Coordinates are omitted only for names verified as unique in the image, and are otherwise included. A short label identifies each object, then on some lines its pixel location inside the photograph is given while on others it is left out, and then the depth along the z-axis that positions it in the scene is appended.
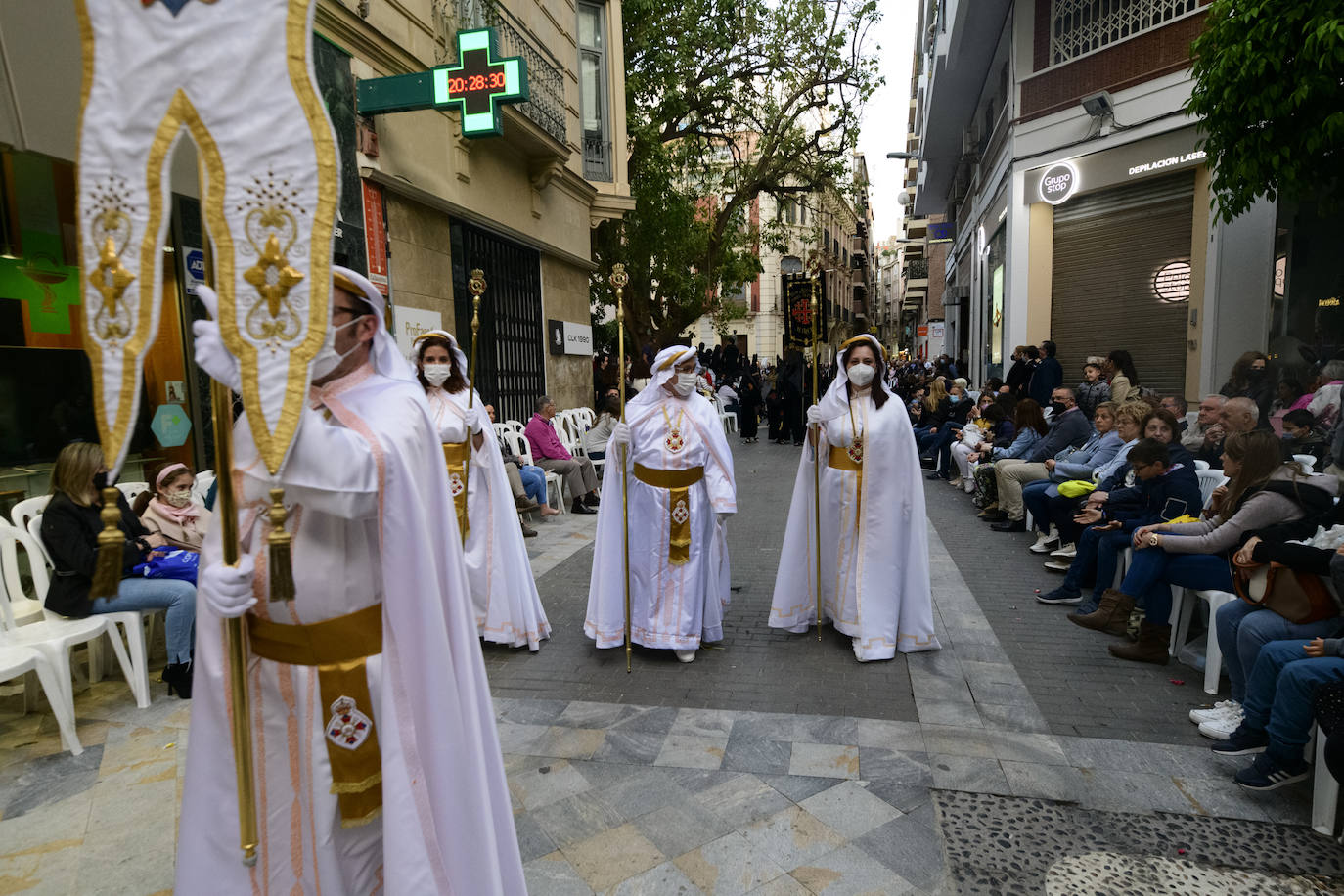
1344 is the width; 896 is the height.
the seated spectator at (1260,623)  3.57
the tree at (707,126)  17.72
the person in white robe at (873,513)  5.05
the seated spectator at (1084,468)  6.34
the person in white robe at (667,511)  5.07
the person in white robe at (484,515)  5.30
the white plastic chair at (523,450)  9.96
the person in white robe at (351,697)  2.00
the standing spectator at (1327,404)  6.68
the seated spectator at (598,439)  11.02
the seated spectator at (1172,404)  7.50
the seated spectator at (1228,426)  5.56
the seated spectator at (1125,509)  5.38
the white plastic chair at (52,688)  3.84
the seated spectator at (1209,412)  6.17
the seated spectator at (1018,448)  9.25
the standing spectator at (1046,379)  11.36
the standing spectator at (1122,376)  9.24
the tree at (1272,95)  5.89
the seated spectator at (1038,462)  8.34
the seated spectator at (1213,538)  4.05
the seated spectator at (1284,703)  3.21
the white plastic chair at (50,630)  3.95
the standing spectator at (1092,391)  9.47
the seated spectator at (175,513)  4.92
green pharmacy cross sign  7.72
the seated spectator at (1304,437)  5.59
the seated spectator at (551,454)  10.13
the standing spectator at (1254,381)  8.28
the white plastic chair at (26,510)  4.72
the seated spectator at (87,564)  4.14
